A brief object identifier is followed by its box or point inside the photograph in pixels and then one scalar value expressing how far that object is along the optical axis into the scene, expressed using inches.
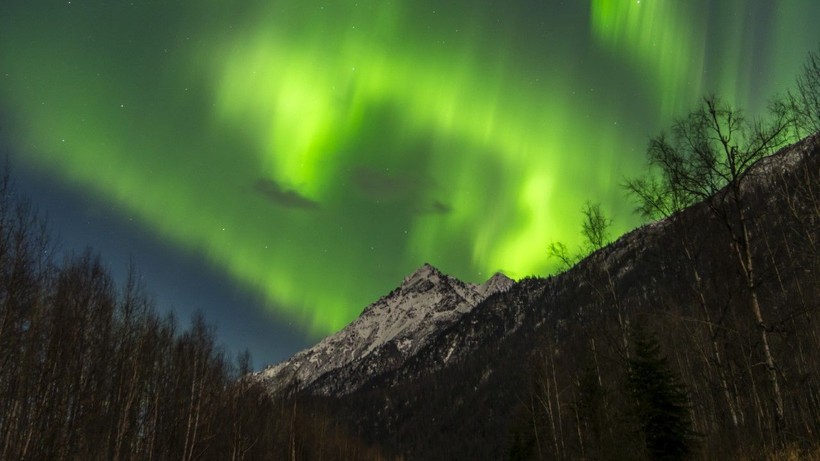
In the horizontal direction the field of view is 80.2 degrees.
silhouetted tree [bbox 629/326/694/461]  961.5
